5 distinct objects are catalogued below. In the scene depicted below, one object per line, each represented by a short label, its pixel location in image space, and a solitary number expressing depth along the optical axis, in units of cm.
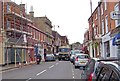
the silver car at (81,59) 2974
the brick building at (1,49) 3545
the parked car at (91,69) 801
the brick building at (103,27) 3600
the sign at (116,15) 1152
